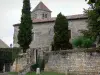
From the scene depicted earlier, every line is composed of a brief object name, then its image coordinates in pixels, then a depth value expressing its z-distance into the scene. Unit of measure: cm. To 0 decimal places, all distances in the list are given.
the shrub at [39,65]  2796
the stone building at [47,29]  3343
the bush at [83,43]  2636
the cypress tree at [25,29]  3026
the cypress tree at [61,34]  2964
